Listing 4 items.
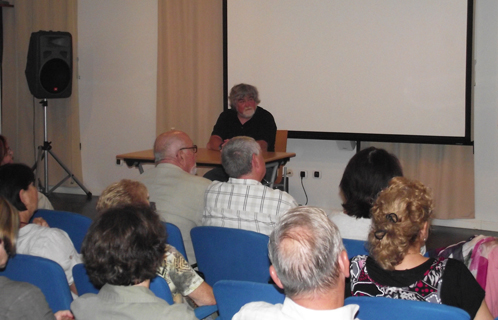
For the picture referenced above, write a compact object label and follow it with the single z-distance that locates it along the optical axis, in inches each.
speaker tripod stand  266.7
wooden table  185.5
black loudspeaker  262.1
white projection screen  199.8
